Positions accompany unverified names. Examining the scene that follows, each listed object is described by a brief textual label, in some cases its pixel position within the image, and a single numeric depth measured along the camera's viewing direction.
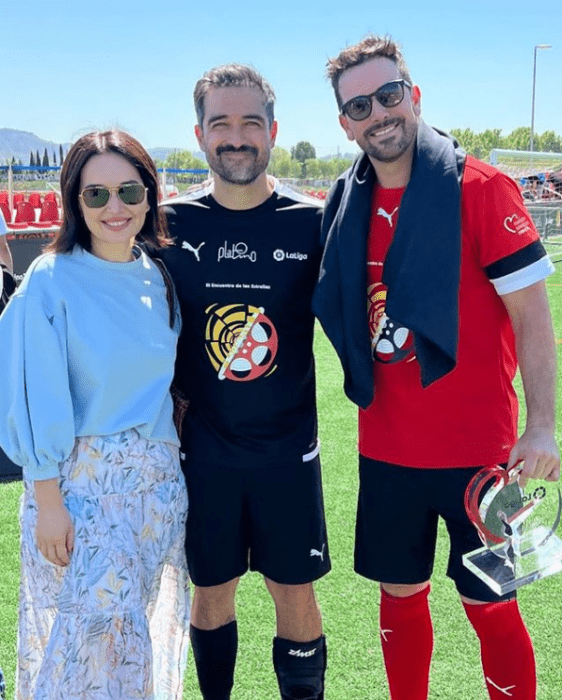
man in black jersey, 2.61
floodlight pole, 41.34
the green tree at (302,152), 105.25
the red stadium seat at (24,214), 15.49
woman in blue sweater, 2.16
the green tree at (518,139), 89.56
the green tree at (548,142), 91.75
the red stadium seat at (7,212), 15.31
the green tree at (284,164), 89.07
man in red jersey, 2.30
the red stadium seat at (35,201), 19.20
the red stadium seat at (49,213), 15.62
